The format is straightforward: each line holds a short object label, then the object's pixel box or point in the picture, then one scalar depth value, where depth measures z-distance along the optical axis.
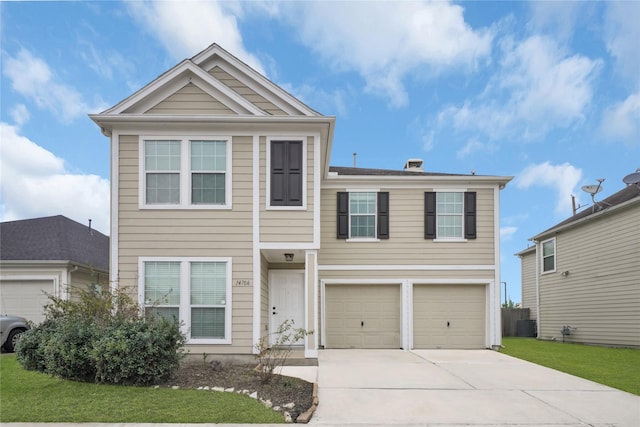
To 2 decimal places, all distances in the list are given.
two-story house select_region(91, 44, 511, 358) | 10.90
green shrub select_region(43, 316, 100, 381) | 7.70
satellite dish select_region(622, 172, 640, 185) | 15.38
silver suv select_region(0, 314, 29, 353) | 13.51
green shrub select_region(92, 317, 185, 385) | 7.53
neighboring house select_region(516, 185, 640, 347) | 14.80
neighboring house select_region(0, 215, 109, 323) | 15.67
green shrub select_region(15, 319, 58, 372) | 8.41
